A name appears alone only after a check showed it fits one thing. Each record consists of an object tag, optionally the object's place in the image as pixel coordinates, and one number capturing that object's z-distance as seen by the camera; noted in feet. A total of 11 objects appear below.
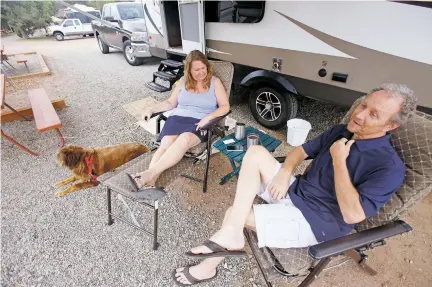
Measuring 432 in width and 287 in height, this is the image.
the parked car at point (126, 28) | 18.66
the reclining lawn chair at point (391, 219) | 3.35
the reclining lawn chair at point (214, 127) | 6.48
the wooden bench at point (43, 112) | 8.25
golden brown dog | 6.12
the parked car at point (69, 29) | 38.47
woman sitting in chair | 6.09
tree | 39.42
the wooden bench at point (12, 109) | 8.52
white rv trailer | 5.78
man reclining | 3.38
